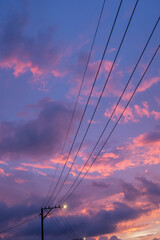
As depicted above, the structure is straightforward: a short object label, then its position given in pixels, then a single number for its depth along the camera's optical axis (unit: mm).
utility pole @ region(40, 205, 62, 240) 33641
